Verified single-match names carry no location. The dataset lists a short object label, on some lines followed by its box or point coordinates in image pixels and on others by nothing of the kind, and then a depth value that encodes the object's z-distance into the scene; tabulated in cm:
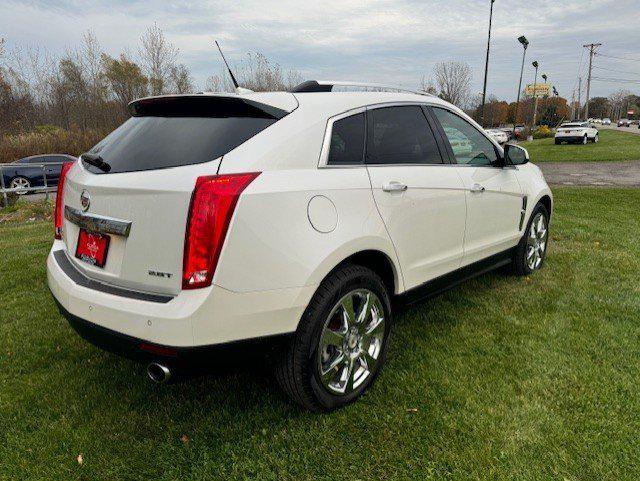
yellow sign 8778
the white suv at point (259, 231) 205
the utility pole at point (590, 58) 7381
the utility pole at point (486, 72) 3356
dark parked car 1614
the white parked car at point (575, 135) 3216
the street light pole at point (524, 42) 5091
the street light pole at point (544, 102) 8706
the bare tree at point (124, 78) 2792
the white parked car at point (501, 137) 2996
